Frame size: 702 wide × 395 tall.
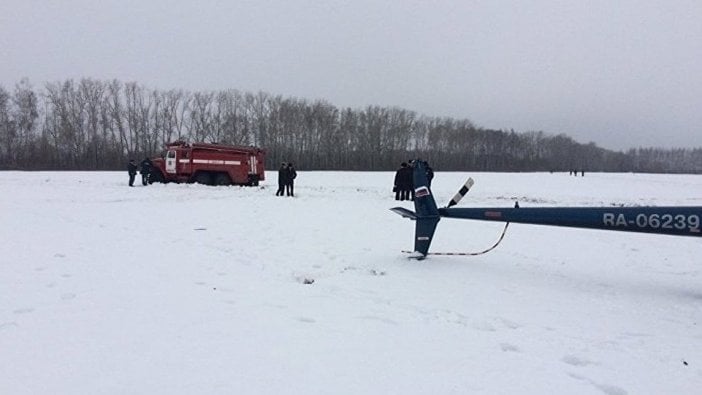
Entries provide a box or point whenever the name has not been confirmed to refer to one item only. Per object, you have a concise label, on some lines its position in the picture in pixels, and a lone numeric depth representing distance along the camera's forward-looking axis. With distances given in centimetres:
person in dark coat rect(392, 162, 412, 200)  1891
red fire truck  2391
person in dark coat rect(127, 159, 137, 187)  2389
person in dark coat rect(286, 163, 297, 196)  2019
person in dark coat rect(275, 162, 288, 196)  2008
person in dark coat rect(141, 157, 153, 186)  2408
